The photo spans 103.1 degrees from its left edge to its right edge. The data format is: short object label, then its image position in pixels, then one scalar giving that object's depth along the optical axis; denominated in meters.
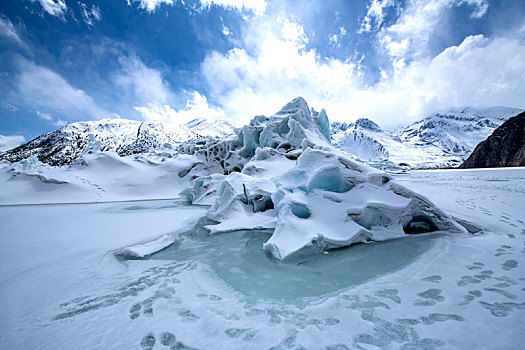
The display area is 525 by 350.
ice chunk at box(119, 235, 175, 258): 3.96
